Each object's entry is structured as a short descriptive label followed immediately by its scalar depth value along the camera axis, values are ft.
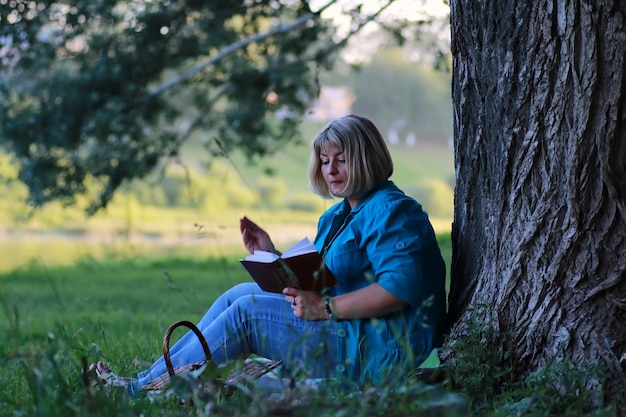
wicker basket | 22.50
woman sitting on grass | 22.79
